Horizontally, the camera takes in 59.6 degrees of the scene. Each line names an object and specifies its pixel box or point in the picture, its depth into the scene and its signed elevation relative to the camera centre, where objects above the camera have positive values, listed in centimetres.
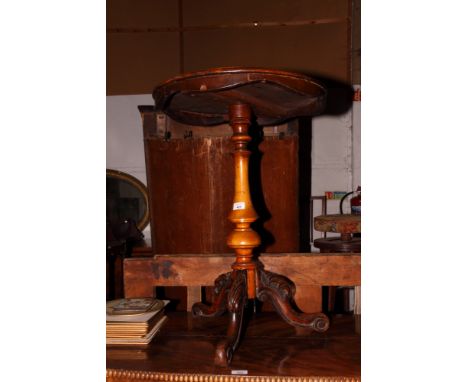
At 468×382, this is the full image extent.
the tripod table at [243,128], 96 +17
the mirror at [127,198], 349 -9
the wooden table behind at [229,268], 122 -25
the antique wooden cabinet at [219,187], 210 +1
